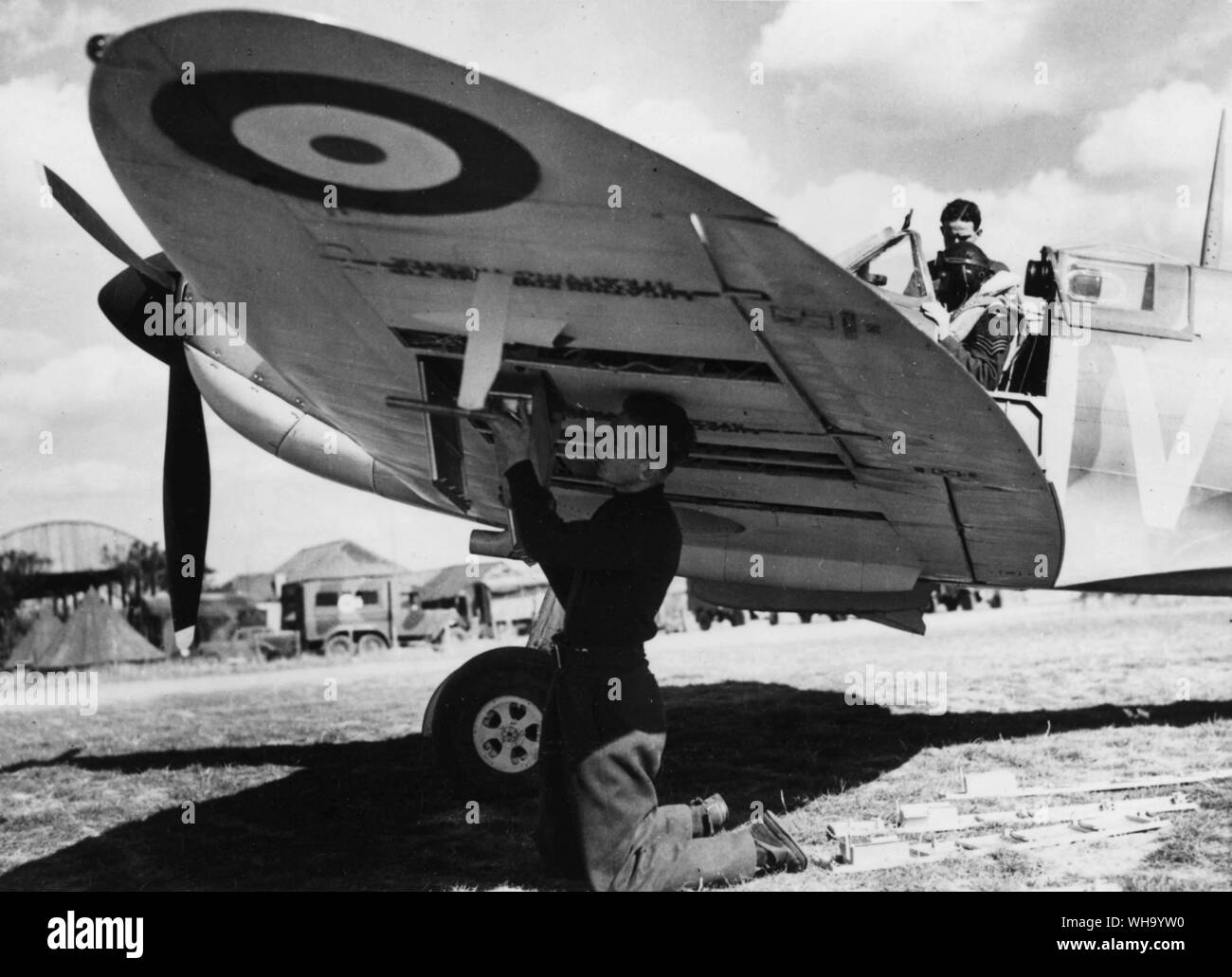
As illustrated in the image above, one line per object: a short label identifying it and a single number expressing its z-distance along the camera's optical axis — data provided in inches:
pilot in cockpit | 198.5
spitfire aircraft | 92.9
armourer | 137.9
